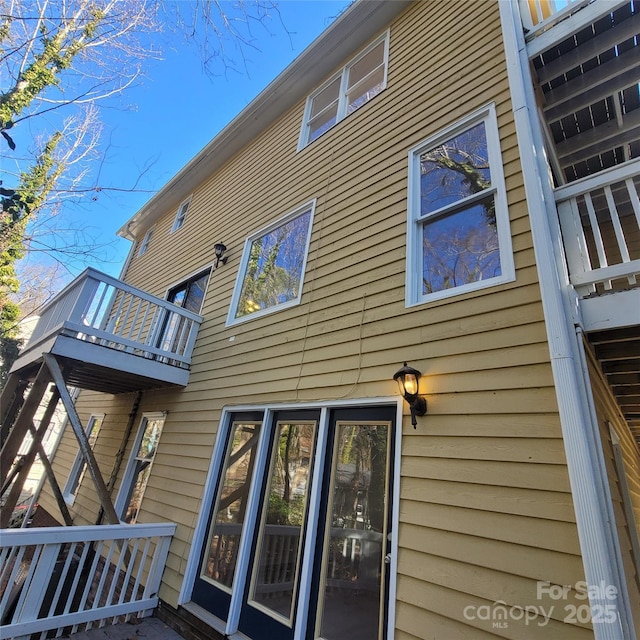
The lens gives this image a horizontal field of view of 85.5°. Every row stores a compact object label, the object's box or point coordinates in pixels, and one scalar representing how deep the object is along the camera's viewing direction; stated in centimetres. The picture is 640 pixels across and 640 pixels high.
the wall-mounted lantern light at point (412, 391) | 254
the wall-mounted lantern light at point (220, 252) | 597
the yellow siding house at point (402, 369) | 202
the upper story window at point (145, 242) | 957
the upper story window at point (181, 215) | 845
